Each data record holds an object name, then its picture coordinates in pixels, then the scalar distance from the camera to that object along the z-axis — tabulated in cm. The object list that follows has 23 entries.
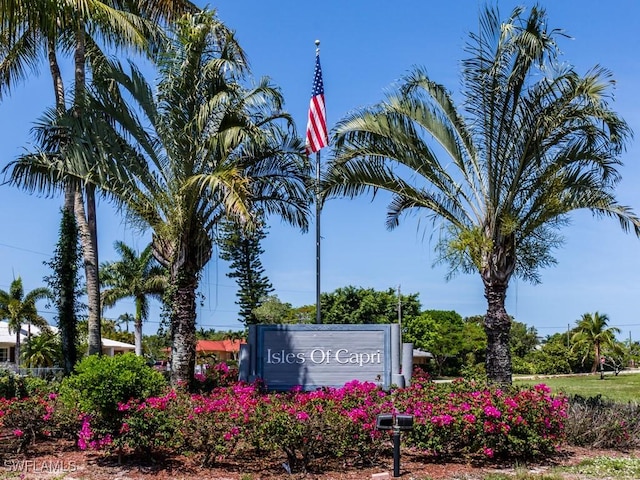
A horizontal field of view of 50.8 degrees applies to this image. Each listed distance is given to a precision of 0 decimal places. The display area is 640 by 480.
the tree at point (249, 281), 3203
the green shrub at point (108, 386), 842
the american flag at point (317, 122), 1402
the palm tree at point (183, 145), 1212
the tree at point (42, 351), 3441
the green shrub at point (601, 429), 1031
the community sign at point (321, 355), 1243
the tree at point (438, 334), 5378
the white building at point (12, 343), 3959
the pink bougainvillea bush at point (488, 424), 869
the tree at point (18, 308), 3675
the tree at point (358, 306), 5019
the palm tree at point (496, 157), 1204
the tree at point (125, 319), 4616
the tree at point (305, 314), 5332
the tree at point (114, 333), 5706
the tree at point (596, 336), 5162
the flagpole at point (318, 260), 1398
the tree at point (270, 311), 3247
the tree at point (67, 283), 1730
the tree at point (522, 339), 6856
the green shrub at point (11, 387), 1217
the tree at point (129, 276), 3994
